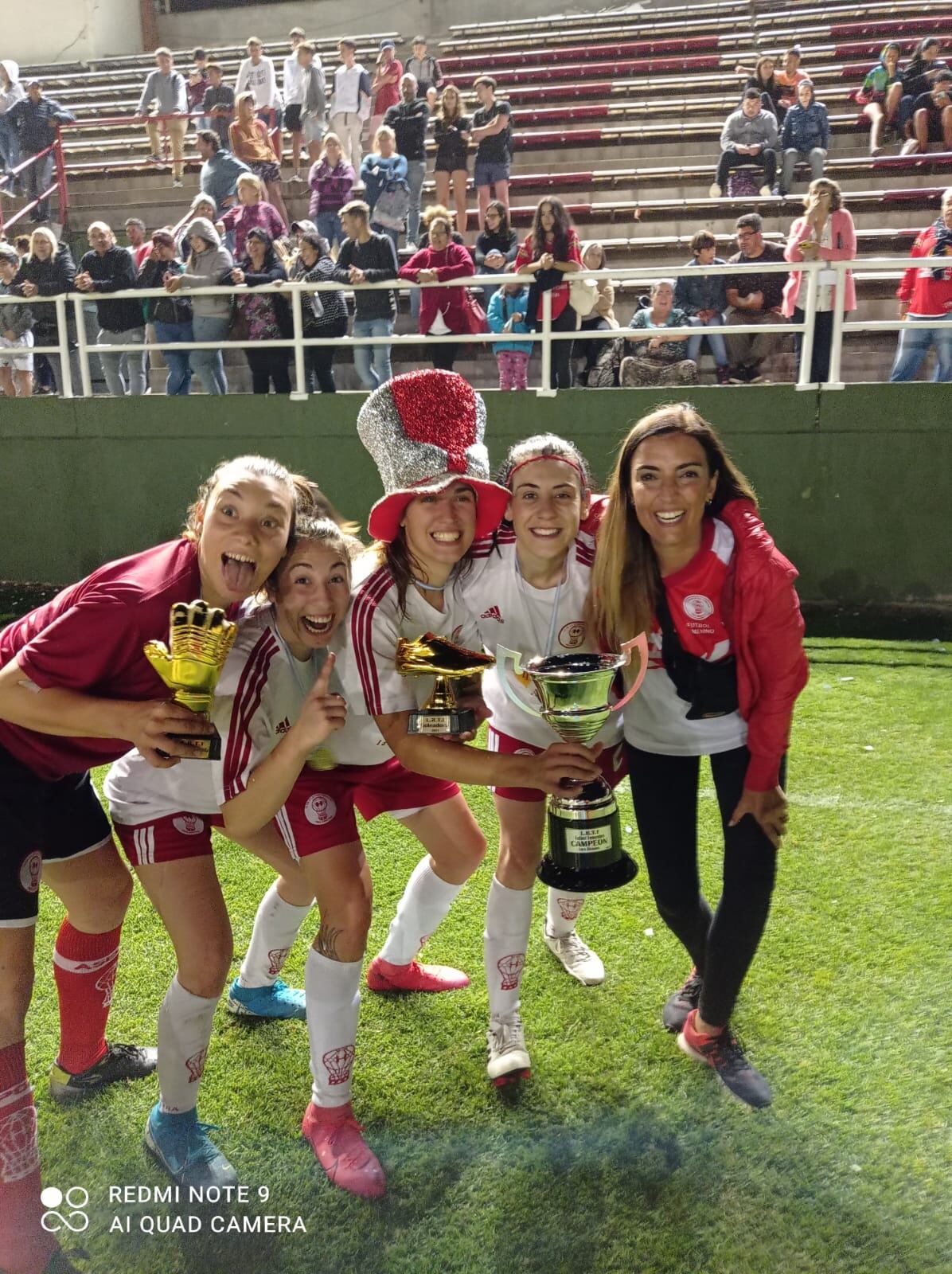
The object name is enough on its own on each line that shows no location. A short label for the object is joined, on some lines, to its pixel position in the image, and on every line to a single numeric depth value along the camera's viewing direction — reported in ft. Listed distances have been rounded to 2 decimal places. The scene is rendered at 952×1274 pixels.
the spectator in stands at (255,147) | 41.60
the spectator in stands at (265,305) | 29.27
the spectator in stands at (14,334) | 33.60
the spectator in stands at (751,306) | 27.09
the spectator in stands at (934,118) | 41.75
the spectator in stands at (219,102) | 50.96
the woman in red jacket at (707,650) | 8.87
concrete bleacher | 39.19
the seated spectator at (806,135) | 39.60
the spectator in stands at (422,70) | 48.83
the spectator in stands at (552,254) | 26.53
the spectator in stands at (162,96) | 52.44
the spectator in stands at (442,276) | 27.61
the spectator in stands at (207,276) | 29.73
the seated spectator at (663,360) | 27.07
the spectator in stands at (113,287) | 30.99
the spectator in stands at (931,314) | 25.61
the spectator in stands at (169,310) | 30.68
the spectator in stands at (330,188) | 36.91
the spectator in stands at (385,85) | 47.52
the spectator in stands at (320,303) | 28.96
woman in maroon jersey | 7.53
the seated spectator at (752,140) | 40.24
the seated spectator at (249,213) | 32.22
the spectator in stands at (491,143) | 39.04
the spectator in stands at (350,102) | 44.93
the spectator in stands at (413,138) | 39.83
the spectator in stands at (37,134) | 48.39
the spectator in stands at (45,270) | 32.24
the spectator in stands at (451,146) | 39.65
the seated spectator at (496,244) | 30.60
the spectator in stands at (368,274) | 28.04
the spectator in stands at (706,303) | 27.27
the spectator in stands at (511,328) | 28.32
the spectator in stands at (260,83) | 49.16
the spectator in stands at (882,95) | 44.11
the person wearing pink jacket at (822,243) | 26.05
